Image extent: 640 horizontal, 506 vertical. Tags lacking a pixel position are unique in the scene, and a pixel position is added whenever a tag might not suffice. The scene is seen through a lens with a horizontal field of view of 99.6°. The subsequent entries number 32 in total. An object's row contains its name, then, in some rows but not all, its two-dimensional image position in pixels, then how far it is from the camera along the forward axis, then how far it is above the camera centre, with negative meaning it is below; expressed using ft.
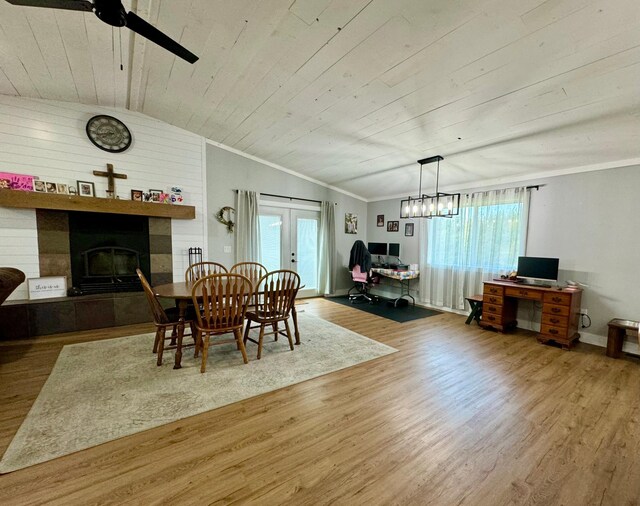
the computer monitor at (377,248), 20.57 -0.89
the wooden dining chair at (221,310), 8.35 -2.49
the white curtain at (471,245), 14.24 -0.38
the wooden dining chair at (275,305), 9.95 -2.69
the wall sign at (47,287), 11.82 -2.60
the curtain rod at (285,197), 17.73 +2.56
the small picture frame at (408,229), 19.47 +0.58
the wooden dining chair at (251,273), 11.57 -2.03
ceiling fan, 5.13 +4.23
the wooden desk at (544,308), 11.25 -3.09
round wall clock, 12.84 +4.70
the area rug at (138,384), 5.86 -4.46
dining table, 8.55 -2.05
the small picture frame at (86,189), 12.66 +1.93
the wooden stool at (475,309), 14.38 -3.76
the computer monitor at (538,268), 12.32 -1.34
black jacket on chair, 18.58 -1.44
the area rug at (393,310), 15.64 -4.66
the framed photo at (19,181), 11.37 +2.03
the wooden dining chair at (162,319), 8.52 -2.98
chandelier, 12.60 +1.58
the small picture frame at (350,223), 21.90 +1.03
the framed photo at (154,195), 14.05 +1.88
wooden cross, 13.06 +2.64
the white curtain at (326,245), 20.33 -0.74
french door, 18.04 -0.48
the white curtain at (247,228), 16.47 +0.35
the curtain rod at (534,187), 13.35 +2.63
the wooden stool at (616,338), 10.32 -3.69
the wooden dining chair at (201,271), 11.66 -1.96
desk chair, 18.88 -3.95
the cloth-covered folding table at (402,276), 17.79 -2.64
